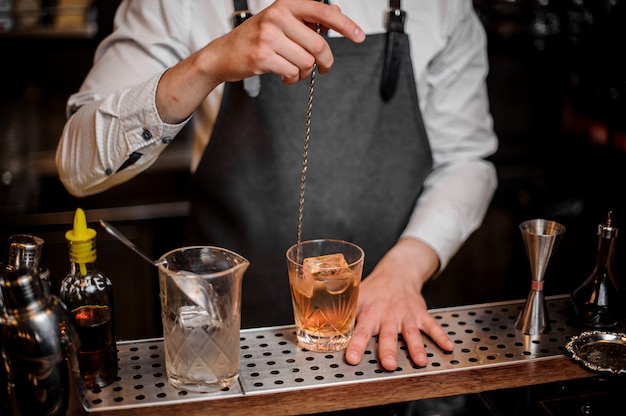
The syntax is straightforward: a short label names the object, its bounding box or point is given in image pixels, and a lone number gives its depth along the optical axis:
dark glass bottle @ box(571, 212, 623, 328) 1.36
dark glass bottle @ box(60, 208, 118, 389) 1.18
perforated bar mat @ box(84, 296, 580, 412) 1.19
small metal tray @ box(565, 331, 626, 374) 1.26
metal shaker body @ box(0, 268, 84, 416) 0.98
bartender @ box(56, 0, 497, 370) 1.64
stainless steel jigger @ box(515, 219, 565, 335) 1.34
